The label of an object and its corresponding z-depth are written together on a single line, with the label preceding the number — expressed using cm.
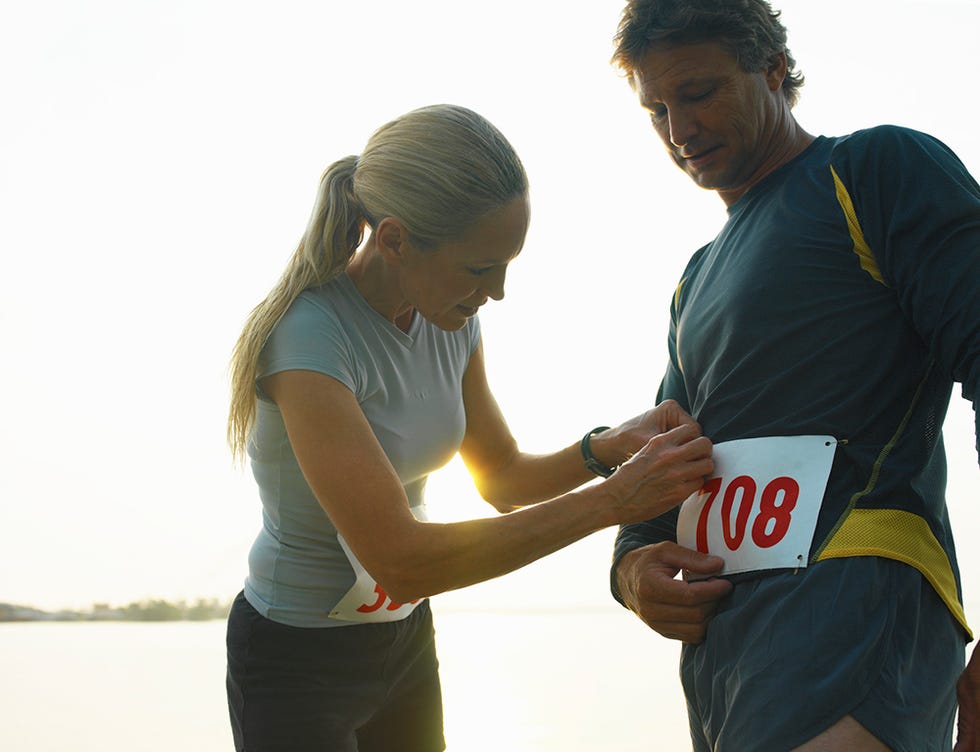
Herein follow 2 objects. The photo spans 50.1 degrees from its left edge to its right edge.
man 108
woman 133
